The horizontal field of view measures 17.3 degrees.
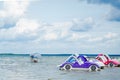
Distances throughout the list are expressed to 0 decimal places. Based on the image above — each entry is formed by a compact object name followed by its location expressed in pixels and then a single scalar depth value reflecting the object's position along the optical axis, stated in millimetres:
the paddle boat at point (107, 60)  55697
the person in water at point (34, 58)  88312
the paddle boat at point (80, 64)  45062
